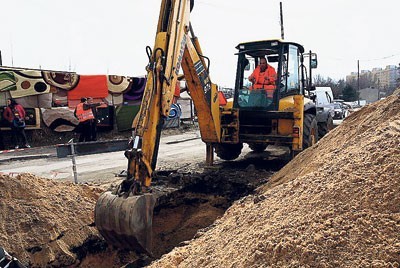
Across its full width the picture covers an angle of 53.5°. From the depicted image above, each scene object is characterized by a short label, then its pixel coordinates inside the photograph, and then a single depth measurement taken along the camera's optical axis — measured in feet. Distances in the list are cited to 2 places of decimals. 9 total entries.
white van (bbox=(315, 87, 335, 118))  68.82
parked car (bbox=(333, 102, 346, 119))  83.61
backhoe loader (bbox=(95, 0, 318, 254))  14.93
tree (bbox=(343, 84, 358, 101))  153.89
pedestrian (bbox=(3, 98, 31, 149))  42.86
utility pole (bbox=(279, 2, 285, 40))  92.60
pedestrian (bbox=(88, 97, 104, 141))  43.59
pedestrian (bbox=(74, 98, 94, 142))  42.70
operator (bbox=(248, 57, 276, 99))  26.16
